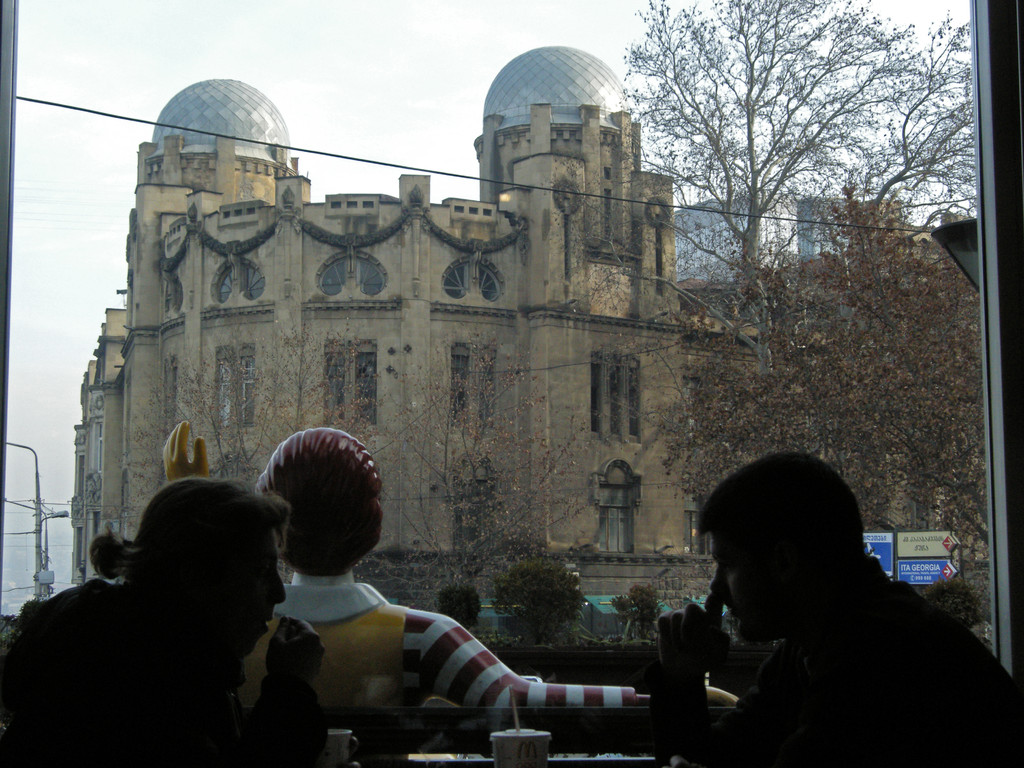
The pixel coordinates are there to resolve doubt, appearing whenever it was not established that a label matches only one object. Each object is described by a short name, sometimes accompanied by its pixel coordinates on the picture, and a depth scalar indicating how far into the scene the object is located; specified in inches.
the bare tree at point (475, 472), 763.3
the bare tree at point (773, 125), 551.5
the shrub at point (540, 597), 393.4
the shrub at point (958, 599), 249.6
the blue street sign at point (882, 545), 380.5
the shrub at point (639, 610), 455.5
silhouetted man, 53.5
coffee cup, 67.6
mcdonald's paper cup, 69.6
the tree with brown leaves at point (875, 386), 452.8
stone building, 781.9
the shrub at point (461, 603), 278.5
